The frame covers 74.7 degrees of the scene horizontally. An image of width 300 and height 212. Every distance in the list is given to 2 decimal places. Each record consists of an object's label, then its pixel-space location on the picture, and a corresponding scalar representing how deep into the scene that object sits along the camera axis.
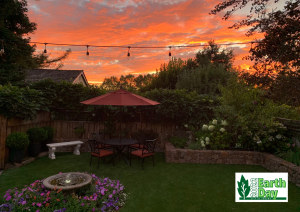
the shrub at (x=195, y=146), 6.77
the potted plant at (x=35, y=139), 6.63
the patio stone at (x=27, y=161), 6.16
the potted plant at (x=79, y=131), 8.09
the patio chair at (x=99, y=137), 6.91
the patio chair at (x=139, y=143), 6.87
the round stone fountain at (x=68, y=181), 3.53
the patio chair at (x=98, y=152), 5.78
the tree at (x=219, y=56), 23.16
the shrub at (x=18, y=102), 5.49
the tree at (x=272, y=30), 3.66
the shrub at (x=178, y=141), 7.27
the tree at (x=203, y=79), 16.36
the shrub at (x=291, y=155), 5.26
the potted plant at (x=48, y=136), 7.53
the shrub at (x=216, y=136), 6.72
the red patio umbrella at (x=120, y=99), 5.48
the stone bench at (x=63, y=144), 6.90
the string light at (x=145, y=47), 8.01
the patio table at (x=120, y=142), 6.11
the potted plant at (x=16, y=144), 5.69
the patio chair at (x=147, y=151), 5.90
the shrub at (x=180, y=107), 7.77
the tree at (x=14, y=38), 11.39
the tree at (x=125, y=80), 39.06
